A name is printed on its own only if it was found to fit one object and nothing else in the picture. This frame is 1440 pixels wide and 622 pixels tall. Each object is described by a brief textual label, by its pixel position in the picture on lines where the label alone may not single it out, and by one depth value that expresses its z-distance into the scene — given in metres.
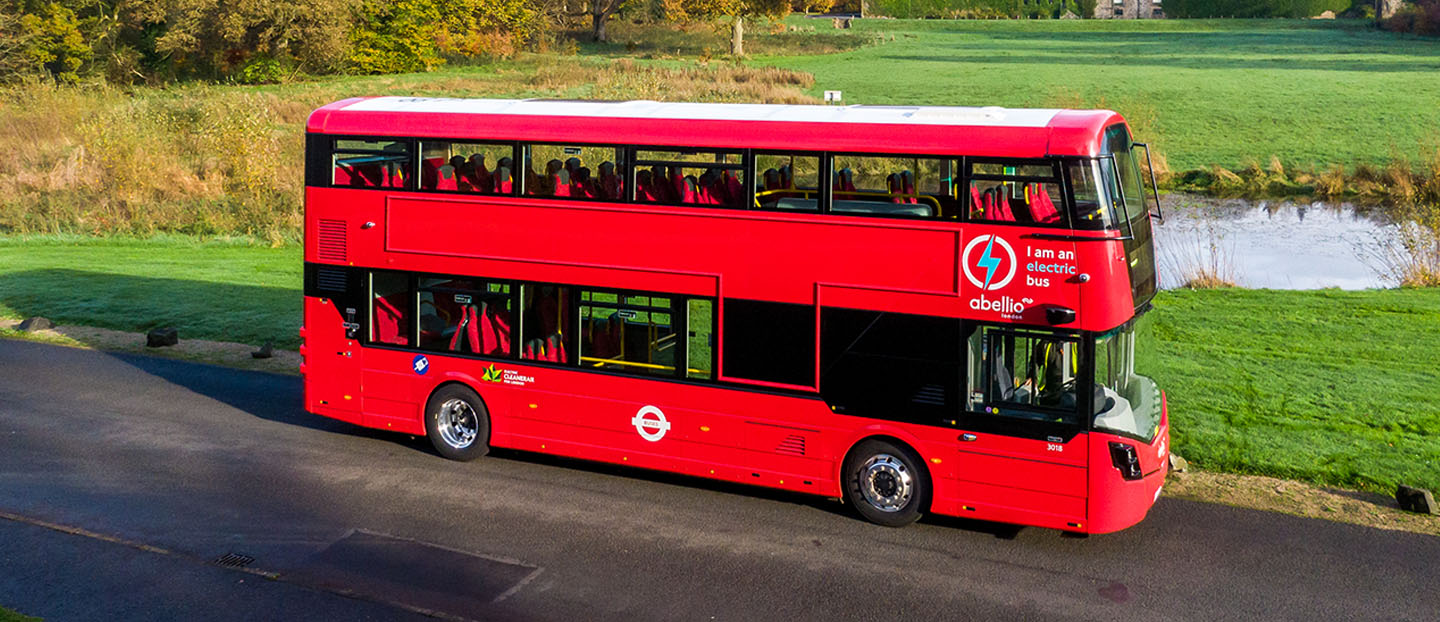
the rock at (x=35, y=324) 21.88
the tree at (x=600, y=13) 84.00
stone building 111.56
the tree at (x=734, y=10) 75.00
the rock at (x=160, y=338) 20.47
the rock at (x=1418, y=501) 12.41
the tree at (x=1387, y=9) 89.66
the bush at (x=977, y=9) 113.38
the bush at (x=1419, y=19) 78.81
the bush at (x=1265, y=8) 101.38
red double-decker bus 11.27
